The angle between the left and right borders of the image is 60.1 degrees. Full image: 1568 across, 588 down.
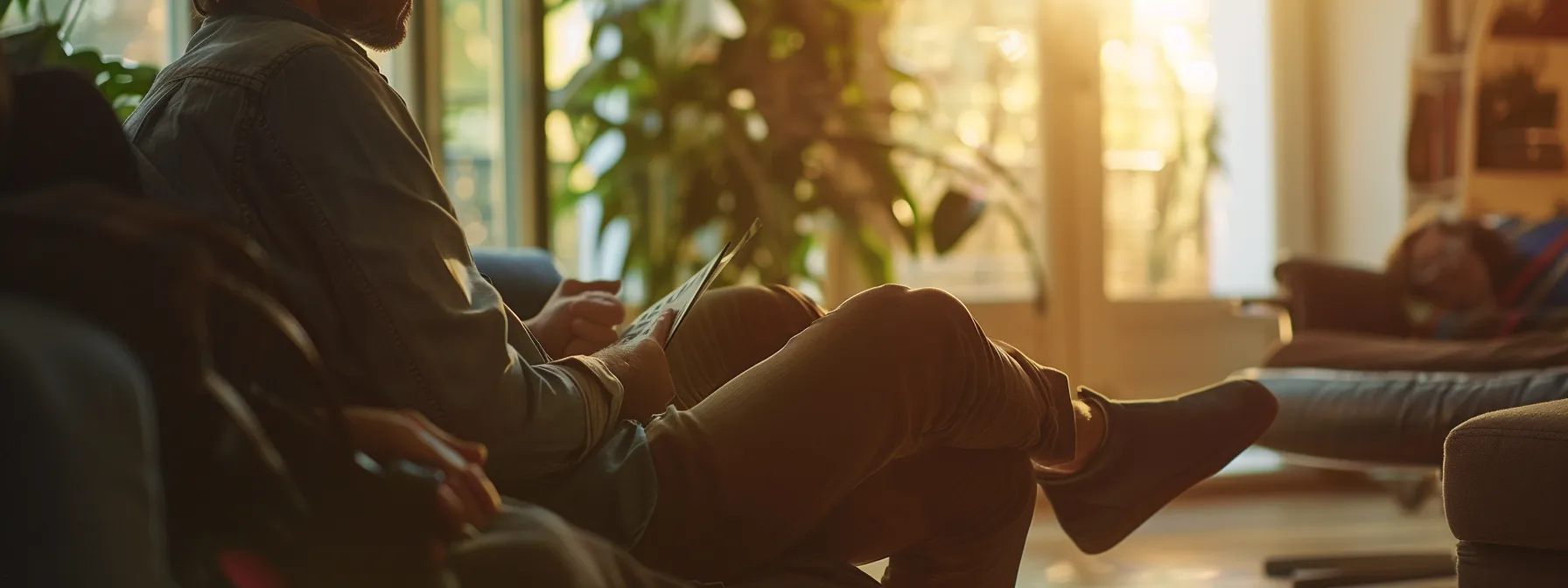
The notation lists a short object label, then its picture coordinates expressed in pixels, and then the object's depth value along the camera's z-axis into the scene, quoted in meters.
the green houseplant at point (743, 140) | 2.95
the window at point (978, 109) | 3.89
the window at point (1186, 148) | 4.09
